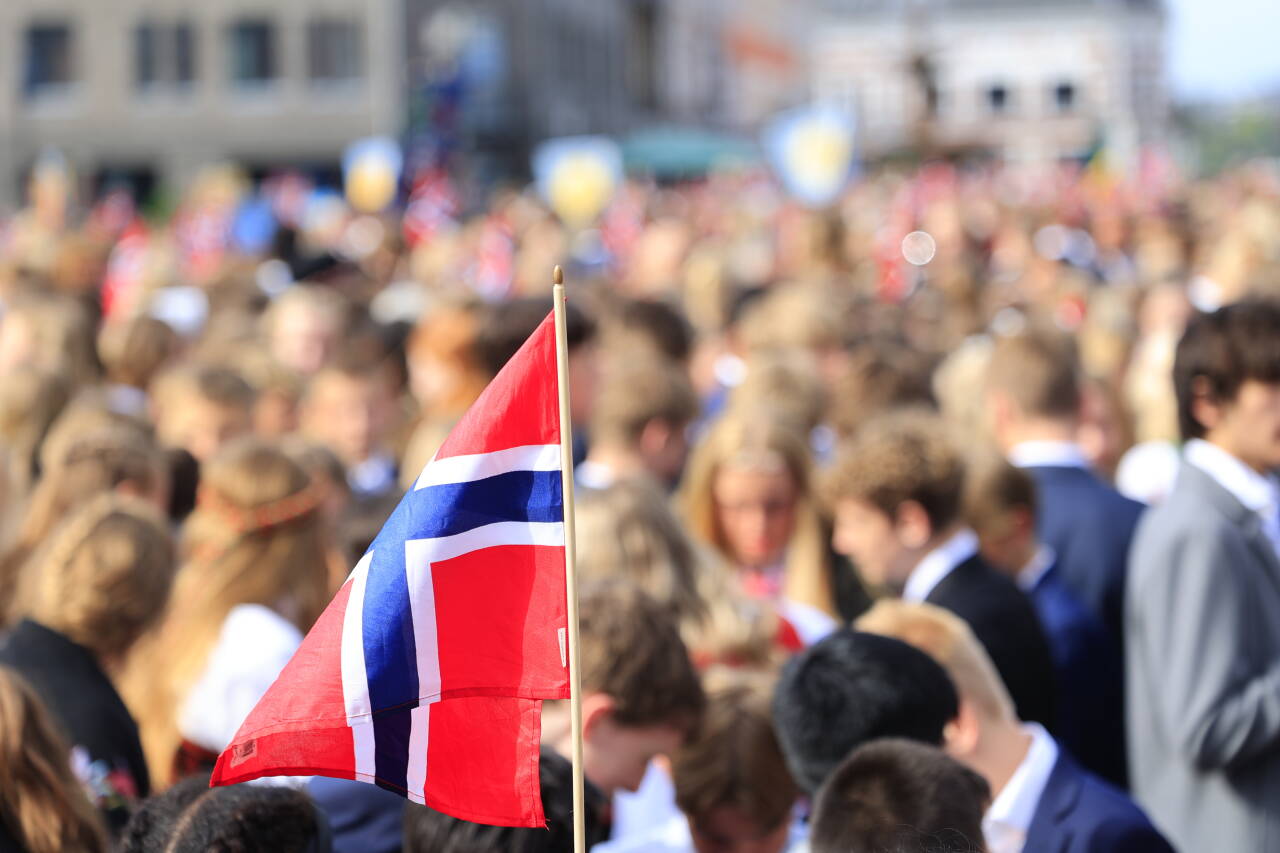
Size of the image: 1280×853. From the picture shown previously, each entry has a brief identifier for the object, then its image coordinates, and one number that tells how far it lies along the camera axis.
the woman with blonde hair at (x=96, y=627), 6.84
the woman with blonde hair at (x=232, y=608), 7.39
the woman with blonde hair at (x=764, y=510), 9.66
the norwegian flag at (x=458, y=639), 4.40
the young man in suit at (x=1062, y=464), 9.45
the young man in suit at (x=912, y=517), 7.97
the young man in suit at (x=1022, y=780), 5.52
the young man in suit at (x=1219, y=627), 6.86
